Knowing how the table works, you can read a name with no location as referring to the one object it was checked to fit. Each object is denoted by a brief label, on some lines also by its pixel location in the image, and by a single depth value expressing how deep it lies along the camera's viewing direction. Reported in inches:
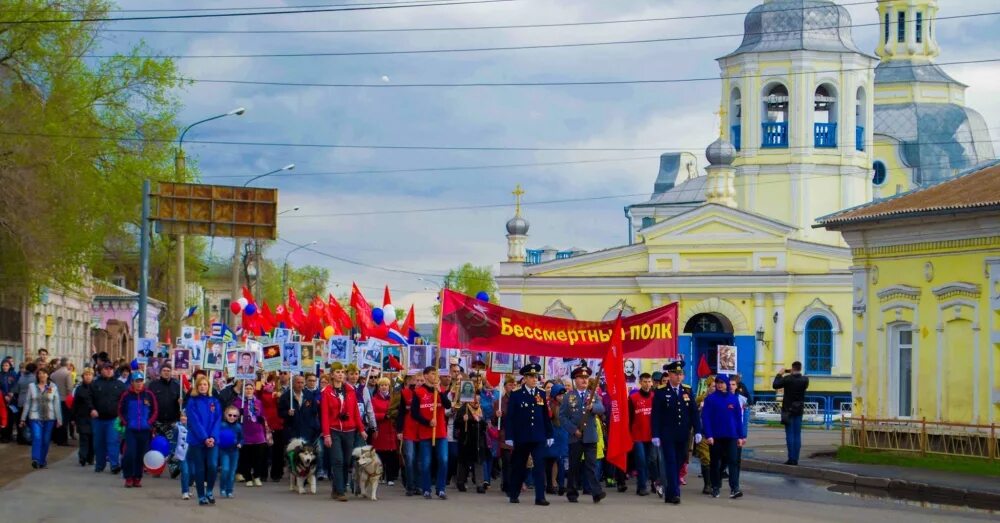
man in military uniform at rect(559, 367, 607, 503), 912.9
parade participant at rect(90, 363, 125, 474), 1070.4
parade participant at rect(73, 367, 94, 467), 1137.4
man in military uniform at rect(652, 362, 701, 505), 906.1
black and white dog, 911.0
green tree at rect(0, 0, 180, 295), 1535.4
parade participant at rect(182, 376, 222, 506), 839.1
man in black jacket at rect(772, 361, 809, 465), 1192.2
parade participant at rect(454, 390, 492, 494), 957.8
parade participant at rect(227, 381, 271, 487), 964.6
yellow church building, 2591.0
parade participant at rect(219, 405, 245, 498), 870.4
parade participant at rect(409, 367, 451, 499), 908.0
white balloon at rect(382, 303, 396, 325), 1342.6
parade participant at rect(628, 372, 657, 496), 959.6
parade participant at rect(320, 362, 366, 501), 896.3
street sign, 1622.8
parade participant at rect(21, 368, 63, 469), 1093.8
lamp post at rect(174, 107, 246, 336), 1706.4
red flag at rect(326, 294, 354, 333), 1478.8
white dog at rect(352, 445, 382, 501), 885.2
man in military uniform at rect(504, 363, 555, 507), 889.5
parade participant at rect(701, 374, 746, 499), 928.9
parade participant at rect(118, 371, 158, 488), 930.7
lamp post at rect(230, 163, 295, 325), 2203.5
